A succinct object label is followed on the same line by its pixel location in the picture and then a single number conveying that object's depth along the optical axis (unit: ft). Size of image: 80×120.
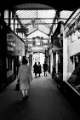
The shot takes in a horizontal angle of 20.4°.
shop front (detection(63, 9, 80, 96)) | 30.86
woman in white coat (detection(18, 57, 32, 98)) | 30.50
